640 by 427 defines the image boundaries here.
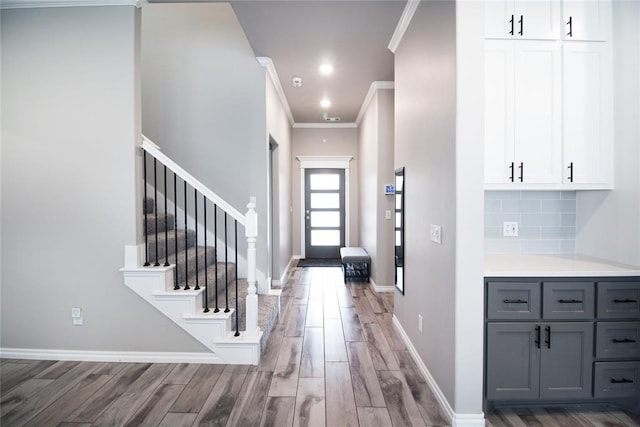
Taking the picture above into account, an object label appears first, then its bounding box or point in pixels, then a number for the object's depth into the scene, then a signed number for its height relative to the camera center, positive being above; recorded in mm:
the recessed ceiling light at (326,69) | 4164 +1795
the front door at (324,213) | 7406 -124
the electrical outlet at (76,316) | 2727 -897
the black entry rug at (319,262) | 6695 -1164
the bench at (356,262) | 5361 -897
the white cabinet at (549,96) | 2205 +759
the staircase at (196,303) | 2682 -790
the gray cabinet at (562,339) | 1999 -813
